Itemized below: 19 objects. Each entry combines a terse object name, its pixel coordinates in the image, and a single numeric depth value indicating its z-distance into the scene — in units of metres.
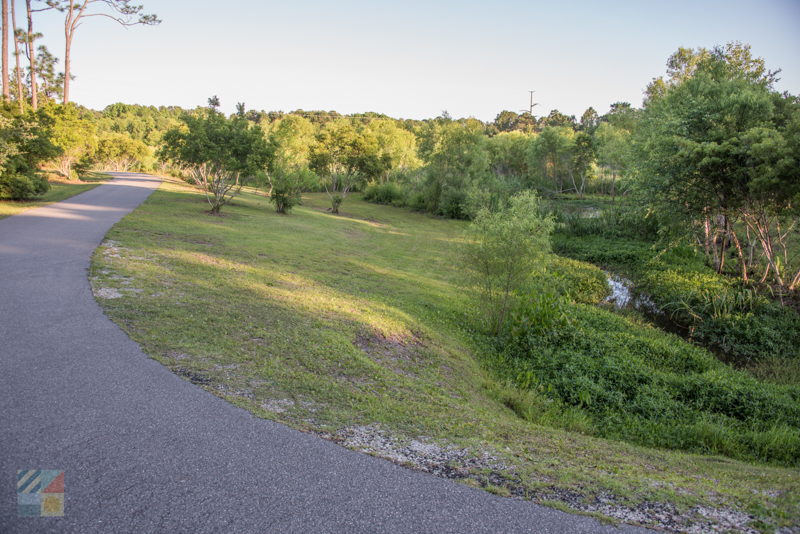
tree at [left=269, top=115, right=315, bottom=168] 40.82
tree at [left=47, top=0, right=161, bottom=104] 33.81
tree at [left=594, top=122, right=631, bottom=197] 43.73
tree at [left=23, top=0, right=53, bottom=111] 33.17
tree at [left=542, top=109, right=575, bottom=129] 116.53
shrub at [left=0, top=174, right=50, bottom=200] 21.25
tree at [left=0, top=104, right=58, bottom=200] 20.64
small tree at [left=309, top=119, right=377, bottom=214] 38.59
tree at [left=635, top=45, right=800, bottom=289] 12.89
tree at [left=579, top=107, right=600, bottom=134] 111.62
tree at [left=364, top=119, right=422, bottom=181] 61.63
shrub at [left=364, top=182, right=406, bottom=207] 51.28
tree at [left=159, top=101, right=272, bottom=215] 24.33
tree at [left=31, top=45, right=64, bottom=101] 43.91
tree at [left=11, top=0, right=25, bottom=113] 34.07
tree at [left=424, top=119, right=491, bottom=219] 42.69
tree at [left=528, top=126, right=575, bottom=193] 54.38
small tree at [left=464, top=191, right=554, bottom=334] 12.56
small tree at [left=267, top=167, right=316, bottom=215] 31.62
